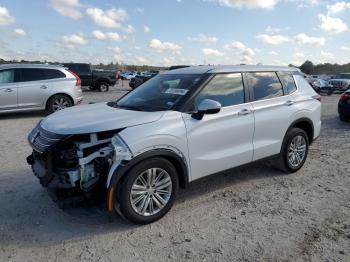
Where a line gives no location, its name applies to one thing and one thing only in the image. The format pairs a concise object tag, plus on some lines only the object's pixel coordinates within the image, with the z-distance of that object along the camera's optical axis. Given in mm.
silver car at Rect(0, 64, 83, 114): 10734
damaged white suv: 3803
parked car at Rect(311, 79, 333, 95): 26769
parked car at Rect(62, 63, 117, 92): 23844
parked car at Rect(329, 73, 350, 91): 28853
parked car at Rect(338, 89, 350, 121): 11488
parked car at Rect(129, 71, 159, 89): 24672
